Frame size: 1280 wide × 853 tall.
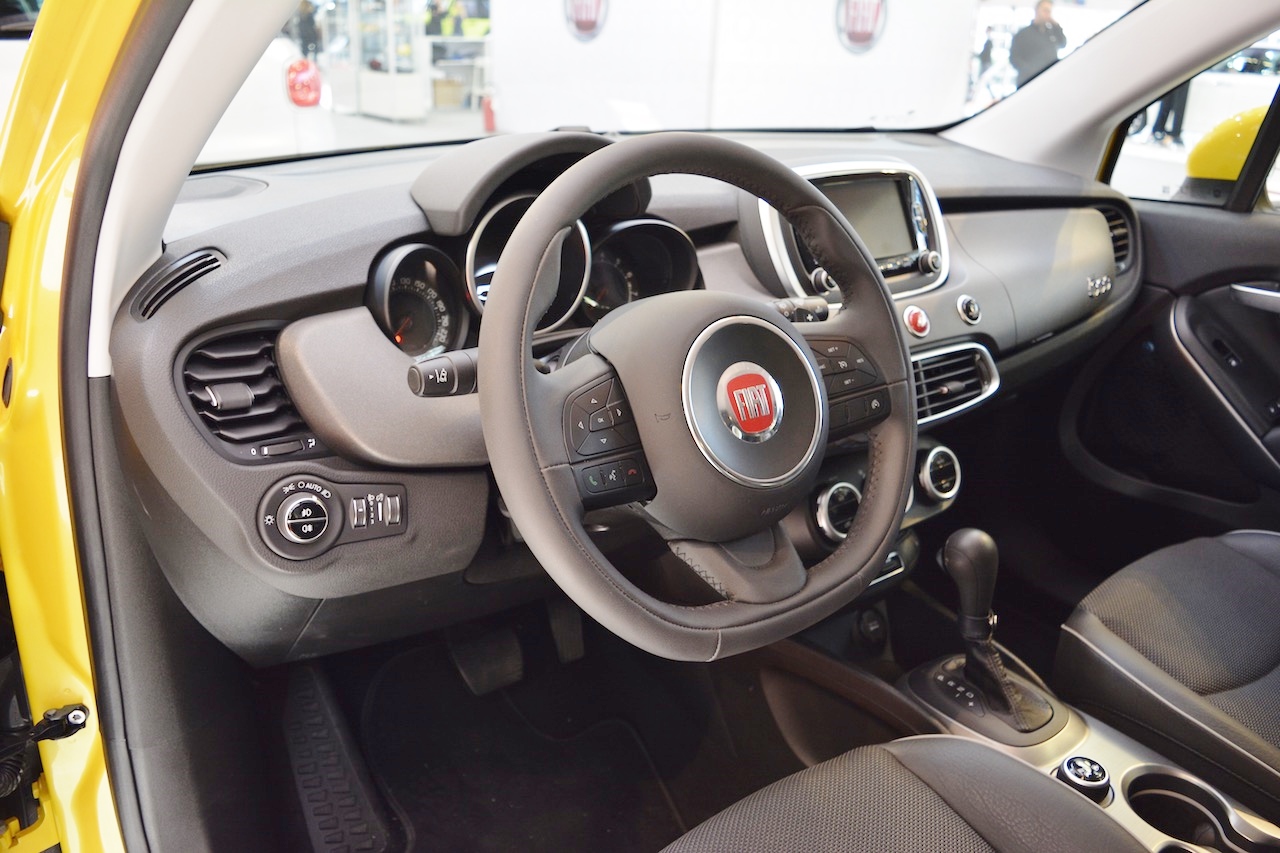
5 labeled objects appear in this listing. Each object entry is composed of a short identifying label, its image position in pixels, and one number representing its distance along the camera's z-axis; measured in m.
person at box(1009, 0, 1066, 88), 2.38
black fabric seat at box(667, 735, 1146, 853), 1.13
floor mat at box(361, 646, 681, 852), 1.81
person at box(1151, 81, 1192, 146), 2.21
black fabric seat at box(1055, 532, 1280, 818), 1.41
